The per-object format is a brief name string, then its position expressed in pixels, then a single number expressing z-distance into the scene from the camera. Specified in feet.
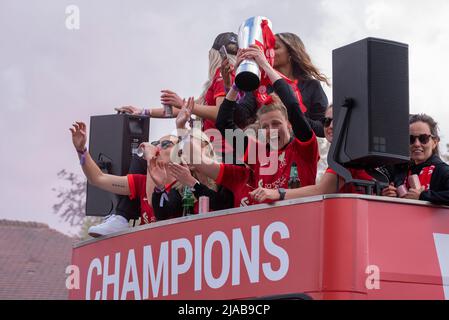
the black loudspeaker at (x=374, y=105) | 36.19
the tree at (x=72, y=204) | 193.13
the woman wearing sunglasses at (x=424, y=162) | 39.19
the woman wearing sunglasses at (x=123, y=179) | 47.57
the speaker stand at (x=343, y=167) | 36.76
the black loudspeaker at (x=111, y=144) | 53.57
